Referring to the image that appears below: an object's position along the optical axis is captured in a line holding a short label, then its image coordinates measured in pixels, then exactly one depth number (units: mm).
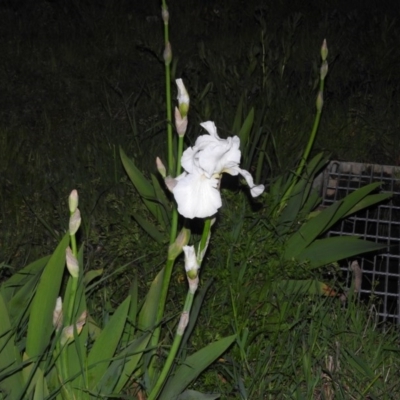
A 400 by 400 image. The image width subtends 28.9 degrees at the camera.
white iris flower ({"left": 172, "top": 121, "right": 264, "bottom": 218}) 1570
